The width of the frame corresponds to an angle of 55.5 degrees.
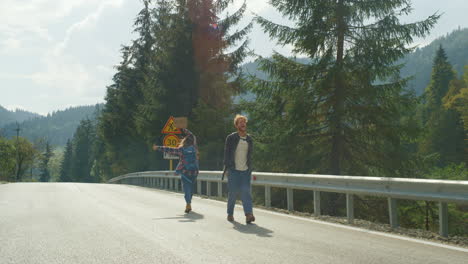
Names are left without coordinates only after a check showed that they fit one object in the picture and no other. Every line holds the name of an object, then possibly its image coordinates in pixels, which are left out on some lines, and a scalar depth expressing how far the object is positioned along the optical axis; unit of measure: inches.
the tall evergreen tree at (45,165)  4510.8
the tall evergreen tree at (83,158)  3878.0
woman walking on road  379.2
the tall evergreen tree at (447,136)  2026.3
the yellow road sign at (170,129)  754.8
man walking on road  306.3
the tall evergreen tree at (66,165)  4333.2
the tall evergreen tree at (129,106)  1526.8
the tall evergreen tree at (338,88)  557.9
